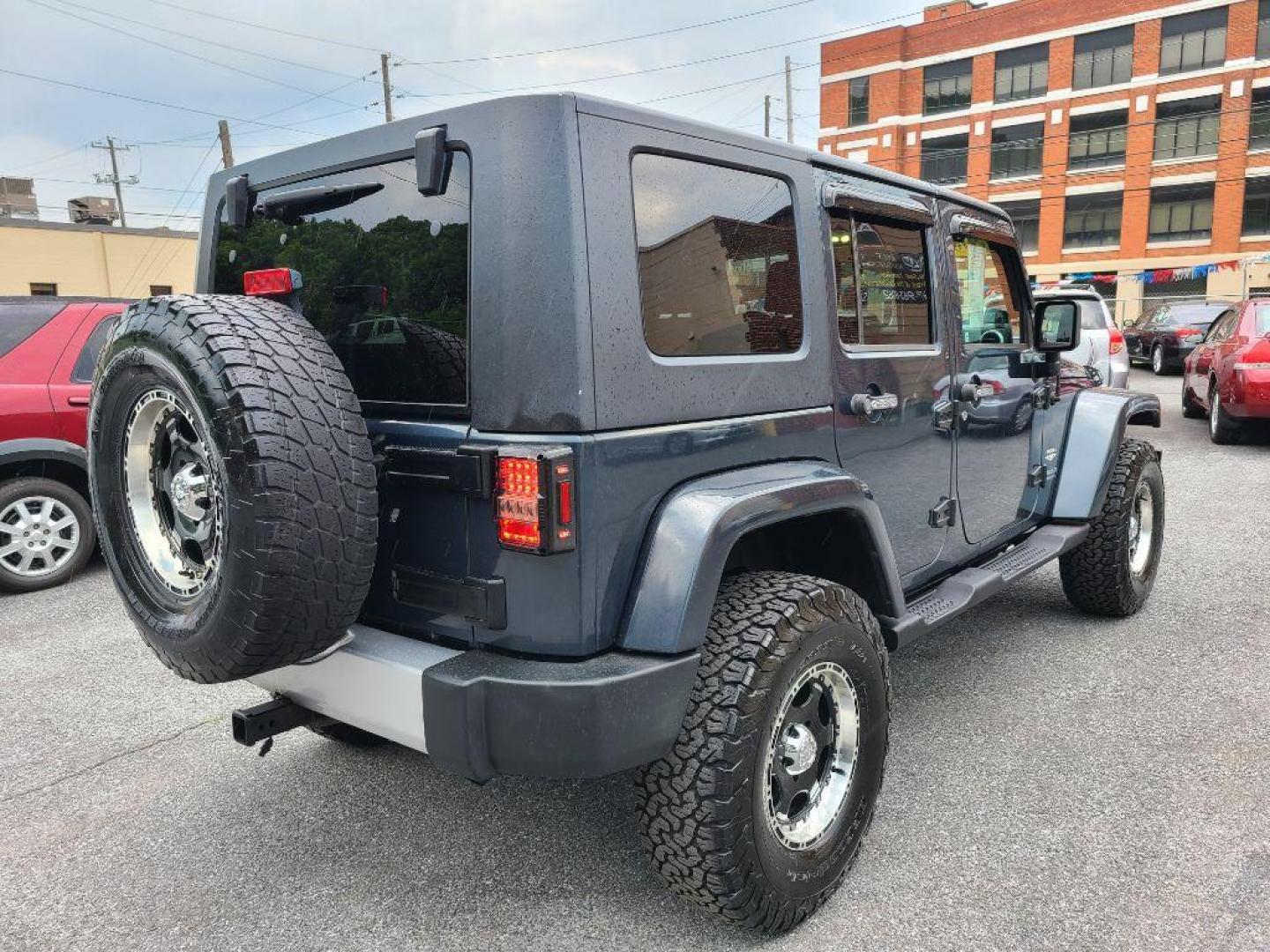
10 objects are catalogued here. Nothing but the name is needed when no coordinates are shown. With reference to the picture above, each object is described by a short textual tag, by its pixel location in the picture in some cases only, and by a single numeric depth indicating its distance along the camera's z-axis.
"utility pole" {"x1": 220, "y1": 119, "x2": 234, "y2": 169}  24.58
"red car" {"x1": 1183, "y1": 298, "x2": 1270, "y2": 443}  9.04
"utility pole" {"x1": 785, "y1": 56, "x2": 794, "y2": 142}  39.72
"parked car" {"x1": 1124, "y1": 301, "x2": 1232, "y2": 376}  16.92
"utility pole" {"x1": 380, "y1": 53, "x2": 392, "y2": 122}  27.89
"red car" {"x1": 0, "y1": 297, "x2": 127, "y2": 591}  5.41
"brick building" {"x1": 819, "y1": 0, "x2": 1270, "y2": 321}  35.66
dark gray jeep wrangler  1.94
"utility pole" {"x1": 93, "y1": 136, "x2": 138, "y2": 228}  53.41
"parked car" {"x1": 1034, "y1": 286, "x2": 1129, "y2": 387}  9.50
